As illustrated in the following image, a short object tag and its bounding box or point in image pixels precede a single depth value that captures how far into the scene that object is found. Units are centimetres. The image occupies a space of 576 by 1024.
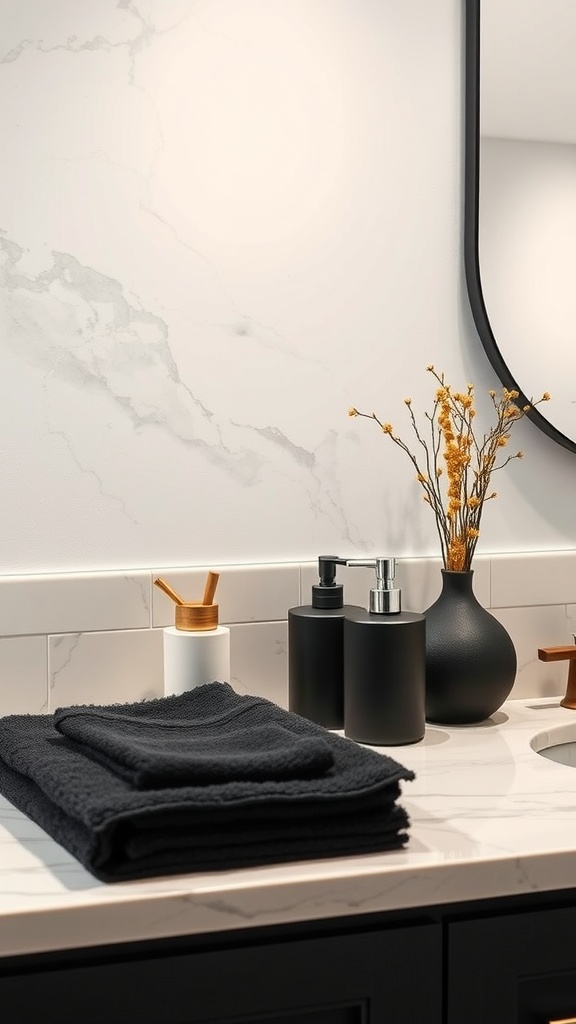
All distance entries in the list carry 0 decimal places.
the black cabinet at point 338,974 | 75
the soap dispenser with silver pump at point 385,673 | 113
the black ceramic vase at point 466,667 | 125
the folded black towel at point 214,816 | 78
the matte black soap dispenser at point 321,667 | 123
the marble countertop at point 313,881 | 74
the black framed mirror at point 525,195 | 143
